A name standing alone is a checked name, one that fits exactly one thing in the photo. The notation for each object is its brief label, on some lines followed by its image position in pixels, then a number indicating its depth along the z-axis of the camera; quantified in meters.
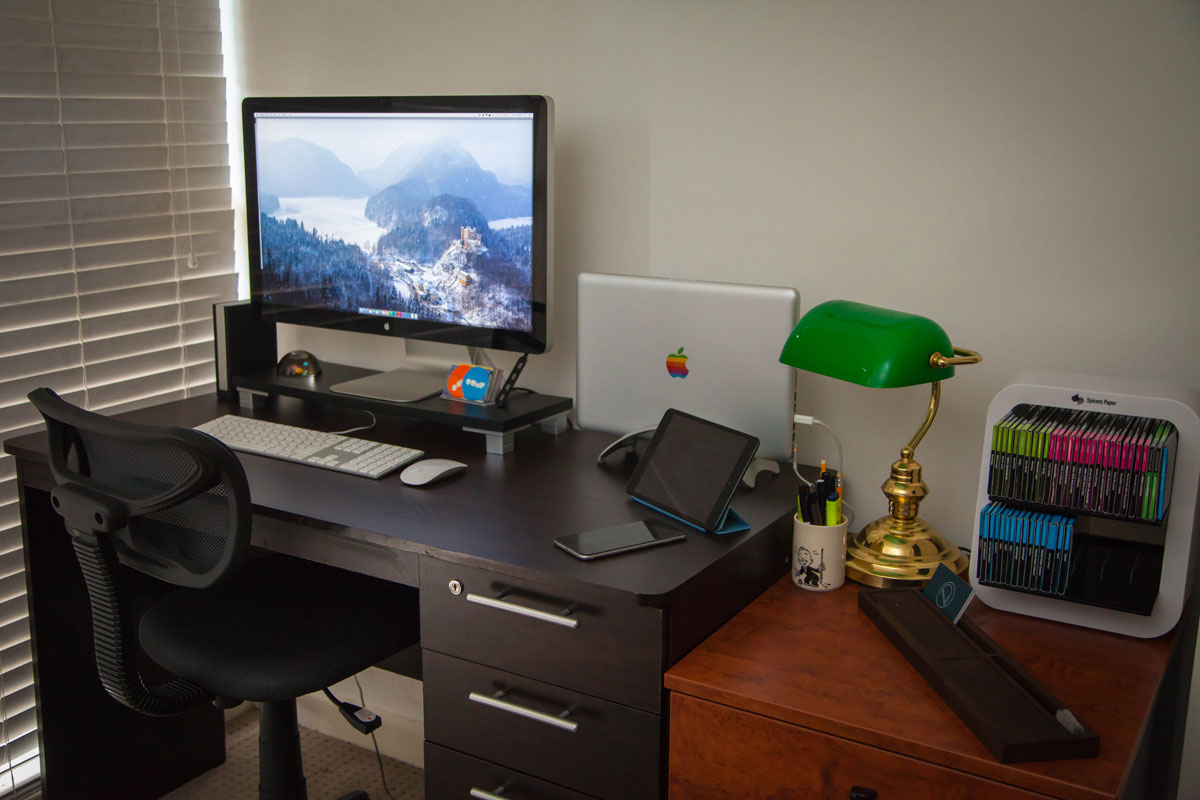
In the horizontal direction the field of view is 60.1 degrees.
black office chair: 1.39
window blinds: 1.97
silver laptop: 1.64
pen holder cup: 1.48
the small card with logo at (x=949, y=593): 1.34
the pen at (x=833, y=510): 1.48
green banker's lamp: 1.39
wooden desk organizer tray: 1.08
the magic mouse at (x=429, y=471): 1.59
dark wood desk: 1.28
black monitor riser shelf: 1.79
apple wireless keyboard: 1.68
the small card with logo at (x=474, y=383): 1.87
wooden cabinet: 1.10
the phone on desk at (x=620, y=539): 1.34
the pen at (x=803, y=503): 1.50
